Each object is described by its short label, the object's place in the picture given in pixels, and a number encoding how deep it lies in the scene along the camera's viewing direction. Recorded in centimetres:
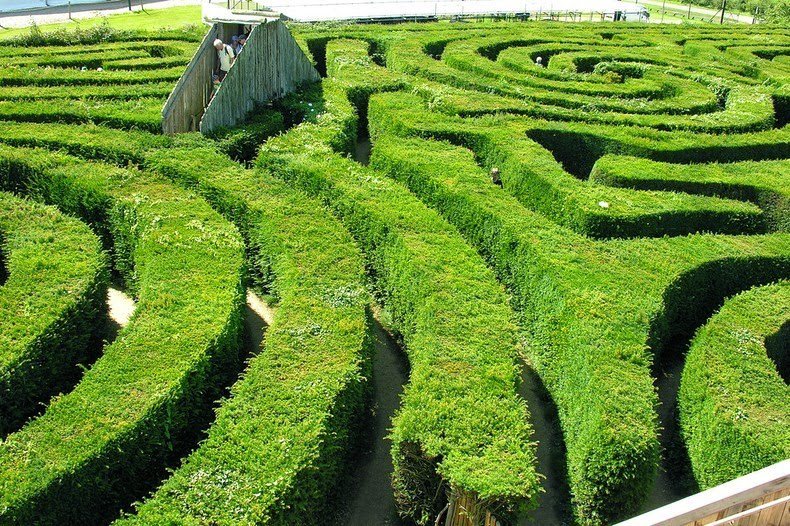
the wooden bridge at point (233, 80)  1777
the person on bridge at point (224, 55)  1875
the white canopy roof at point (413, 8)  3572
